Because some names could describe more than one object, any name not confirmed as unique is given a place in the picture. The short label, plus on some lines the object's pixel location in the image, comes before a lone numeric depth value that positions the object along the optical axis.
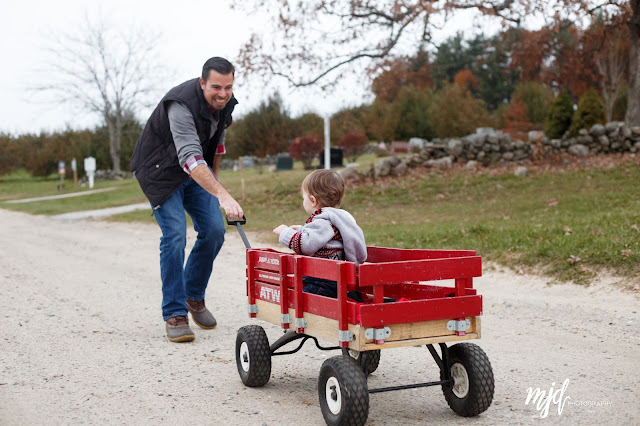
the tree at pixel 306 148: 31.55
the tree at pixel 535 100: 40.50
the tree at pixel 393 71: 21.31
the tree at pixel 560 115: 32.22
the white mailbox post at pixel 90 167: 34.97
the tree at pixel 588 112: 30.47
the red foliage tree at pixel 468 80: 58.12
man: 5.29
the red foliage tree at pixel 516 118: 39.66
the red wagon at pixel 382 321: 3.45
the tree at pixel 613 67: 33.87
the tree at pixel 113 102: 44.00
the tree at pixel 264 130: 39.51
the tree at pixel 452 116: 34.84
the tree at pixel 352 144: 34.06
